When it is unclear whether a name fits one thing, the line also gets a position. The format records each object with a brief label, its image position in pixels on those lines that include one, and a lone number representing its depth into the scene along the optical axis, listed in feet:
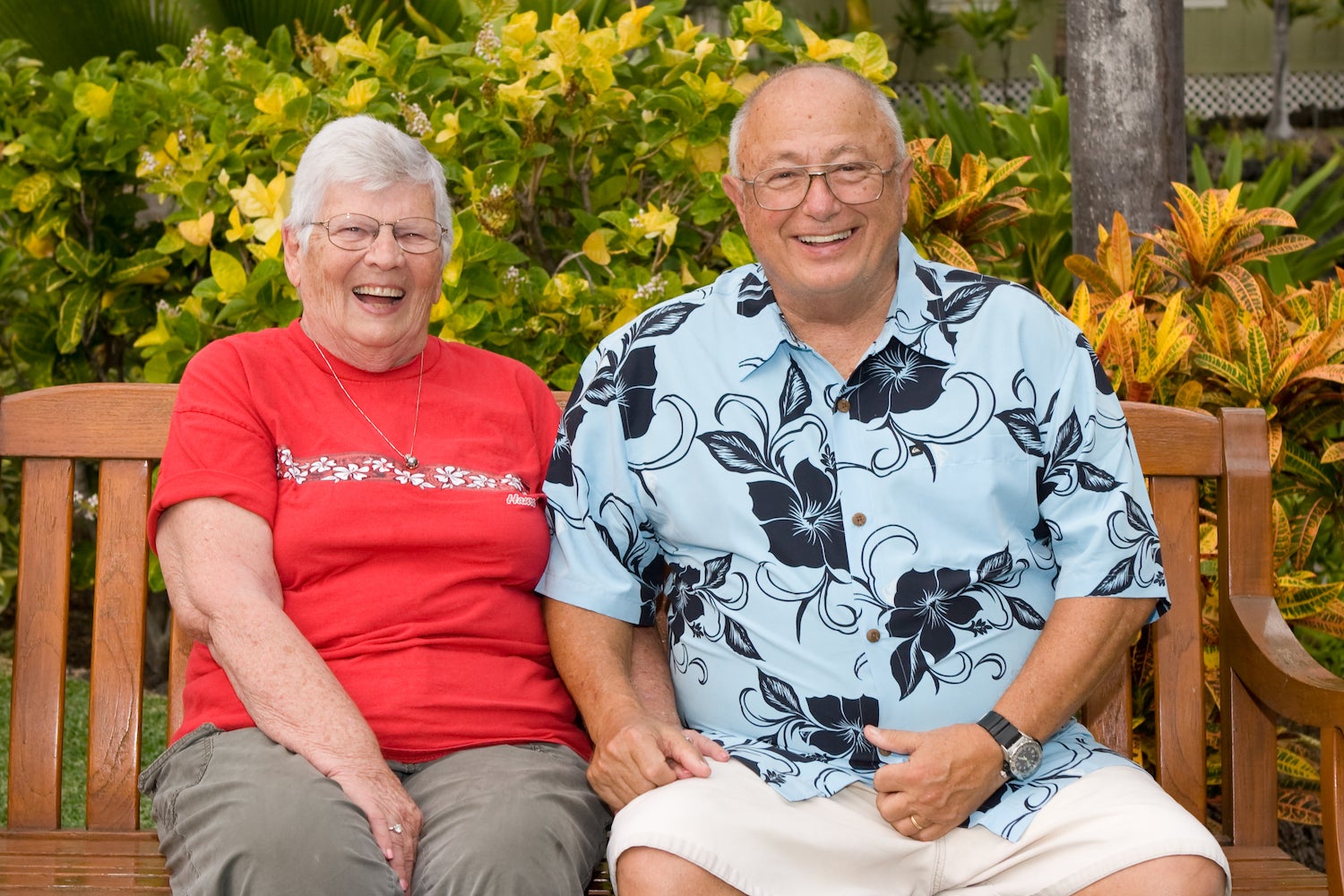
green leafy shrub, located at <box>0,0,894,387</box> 10.48
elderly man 7.45
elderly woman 7.02
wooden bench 8.64
